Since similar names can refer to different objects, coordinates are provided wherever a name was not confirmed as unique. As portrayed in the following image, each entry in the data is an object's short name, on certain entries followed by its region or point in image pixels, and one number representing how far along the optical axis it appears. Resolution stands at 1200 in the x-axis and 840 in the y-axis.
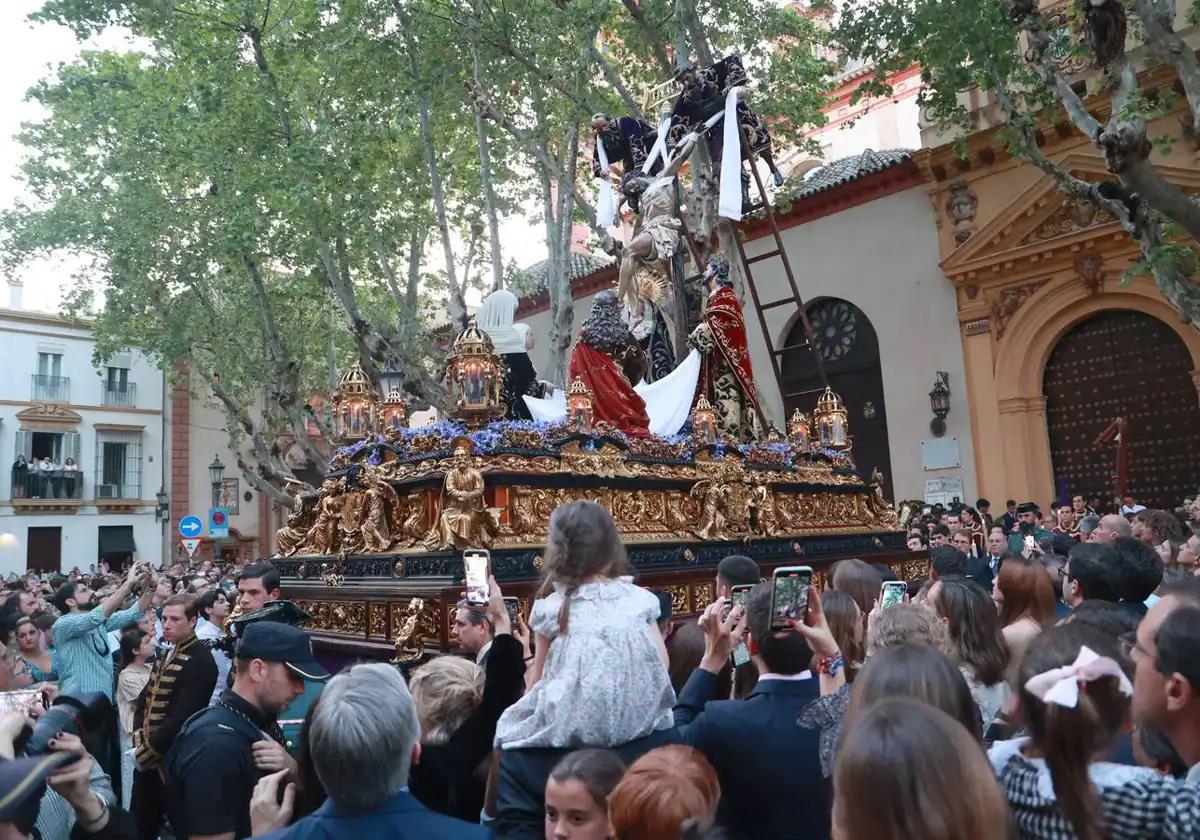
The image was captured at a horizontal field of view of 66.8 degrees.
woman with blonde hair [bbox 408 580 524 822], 3.41
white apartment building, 30.38
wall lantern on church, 17.80
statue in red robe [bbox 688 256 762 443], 10.98
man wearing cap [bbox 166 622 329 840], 2.99
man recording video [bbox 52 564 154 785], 6.59
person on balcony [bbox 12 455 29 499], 30.02
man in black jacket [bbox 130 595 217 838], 3.92
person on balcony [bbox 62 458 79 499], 31.22
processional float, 7.35
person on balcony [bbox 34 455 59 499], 30.61
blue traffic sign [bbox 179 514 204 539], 19.88
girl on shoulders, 3.10
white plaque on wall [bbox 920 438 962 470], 17.80
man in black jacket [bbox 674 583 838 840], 2.87
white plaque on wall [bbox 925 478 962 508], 17.72
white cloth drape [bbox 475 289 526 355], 10.61
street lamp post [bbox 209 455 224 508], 24.80
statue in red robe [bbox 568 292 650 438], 9.42
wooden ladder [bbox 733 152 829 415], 11.91
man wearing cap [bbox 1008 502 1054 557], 10.12
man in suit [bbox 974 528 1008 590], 9.09
